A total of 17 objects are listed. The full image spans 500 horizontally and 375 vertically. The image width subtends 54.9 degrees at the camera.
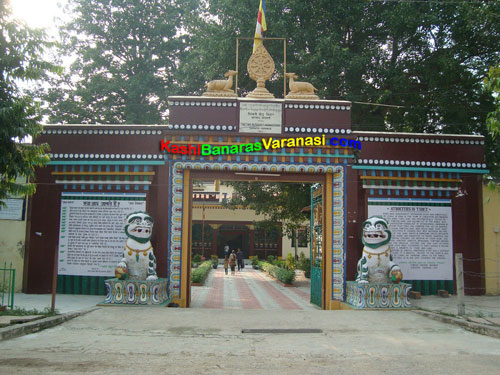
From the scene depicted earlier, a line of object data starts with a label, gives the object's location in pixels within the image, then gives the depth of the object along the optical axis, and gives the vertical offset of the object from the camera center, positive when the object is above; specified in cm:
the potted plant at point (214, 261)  3081 -168
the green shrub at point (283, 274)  1946 -162
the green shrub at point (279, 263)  2710 -158
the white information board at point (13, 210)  1213 +54
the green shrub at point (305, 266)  2362 -148
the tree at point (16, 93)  755 +226
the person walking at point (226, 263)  2625 -151
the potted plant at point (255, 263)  3168 -181
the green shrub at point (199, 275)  1900 -162
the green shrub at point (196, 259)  3112 -156
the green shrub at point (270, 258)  3307 -155
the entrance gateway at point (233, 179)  1160 +126
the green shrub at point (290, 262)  2665 -145
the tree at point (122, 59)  2636 +1016
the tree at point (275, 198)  1902 +162
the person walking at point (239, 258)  2941 -136
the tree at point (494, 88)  790 +253
